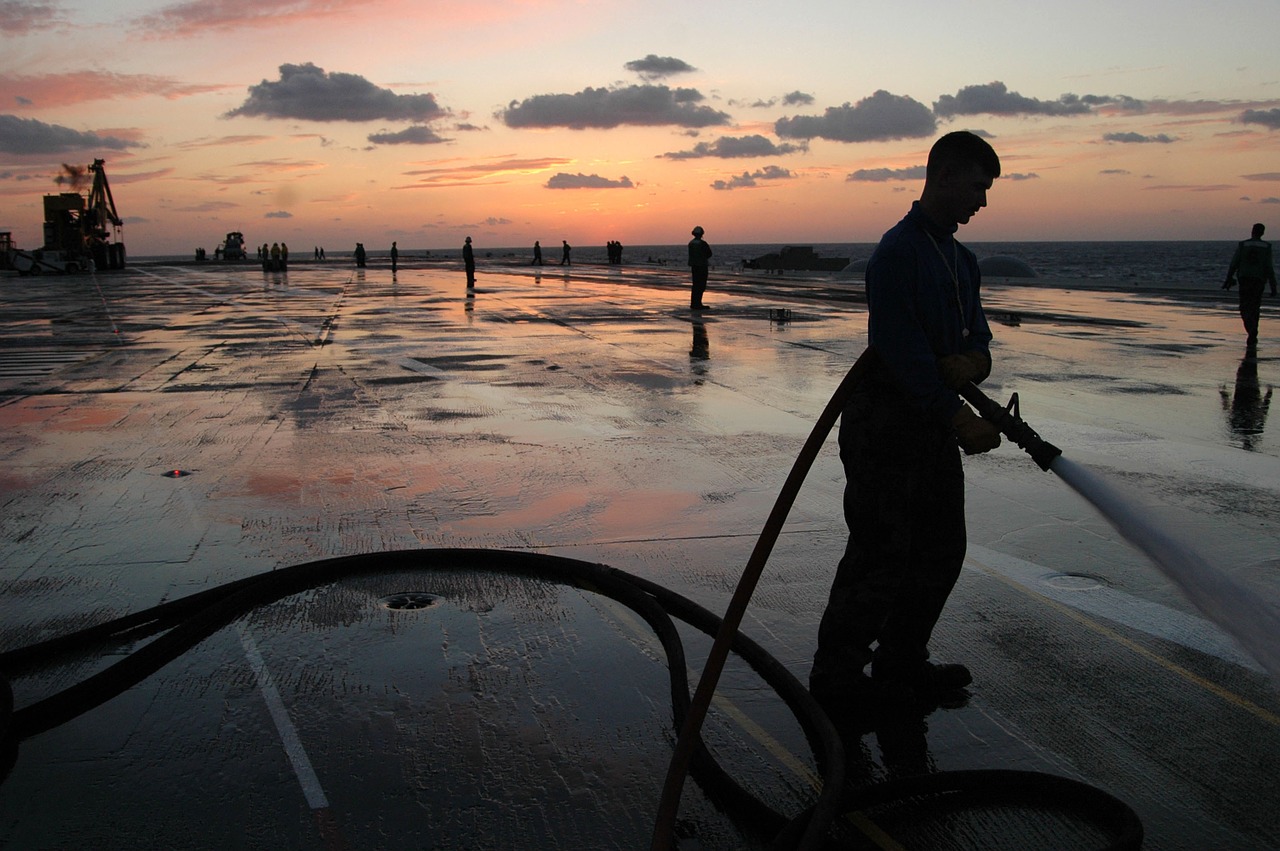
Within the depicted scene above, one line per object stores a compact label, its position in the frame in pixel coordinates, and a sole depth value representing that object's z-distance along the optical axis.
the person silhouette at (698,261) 24.56
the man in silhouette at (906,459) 3.89
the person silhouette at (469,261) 38.62
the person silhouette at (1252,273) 15.84
